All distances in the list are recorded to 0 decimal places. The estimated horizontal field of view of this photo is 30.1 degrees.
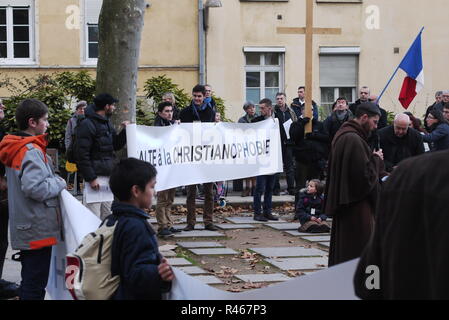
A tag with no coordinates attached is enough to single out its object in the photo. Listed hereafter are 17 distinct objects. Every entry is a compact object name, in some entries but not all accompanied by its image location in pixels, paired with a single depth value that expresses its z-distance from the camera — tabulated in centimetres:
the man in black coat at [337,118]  1392
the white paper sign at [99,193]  909
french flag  1523
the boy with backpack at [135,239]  403
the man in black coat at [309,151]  1368
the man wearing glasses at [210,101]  1268
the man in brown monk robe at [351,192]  744
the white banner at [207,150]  1098
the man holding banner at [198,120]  1224
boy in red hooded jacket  607
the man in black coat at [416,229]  258
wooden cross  1173
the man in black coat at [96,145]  904
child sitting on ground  1256
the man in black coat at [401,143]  1140
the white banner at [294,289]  328
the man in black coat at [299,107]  1731
